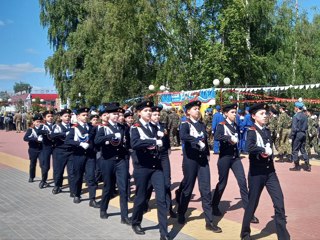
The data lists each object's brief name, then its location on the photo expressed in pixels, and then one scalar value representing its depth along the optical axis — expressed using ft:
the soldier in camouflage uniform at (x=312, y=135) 33.68
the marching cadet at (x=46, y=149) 24.93
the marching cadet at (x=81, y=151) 20.92
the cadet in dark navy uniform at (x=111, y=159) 17.37
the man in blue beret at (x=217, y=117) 37.39
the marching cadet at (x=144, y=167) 15.13
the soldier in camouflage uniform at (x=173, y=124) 46.87
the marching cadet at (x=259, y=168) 13.71
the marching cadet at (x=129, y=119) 22.09
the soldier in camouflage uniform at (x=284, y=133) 34.00
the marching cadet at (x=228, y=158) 17.17
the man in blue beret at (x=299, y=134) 29.38
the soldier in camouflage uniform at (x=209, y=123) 43.53
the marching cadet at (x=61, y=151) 23.53
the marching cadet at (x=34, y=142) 25.61
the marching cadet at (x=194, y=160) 15.94
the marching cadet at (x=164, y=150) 16.13
